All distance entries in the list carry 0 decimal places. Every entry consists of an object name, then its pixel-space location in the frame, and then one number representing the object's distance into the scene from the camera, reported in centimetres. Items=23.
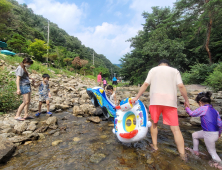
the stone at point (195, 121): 405
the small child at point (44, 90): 446
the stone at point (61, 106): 533
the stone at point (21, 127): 303
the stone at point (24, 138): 259
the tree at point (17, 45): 1438
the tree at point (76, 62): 2359
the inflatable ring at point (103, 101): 391
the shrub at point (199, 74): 1098
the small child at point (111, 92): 447
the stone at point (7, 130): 289
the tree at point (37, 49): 1545
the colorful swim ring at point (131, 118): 224
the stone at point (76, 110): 477
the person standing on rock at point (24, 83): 354
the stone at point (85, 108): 495
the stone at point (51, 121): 361
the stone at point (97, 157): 216
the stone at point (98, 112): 486
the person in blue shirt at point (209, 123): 209
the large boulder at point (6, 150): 201
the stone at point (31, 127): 318
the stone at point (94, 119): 409
